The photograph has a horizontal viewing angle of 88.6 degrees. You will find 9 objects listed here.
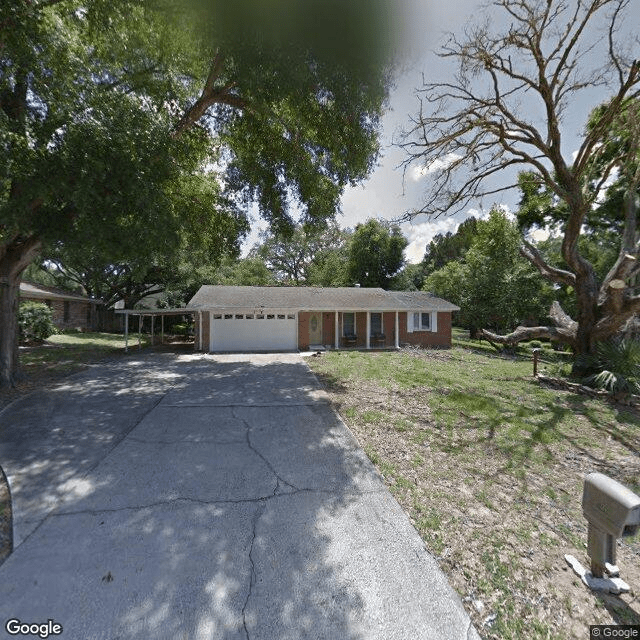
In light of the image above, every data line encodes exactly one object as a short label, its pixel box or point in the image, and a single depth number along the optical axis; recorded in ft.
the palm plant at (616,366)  27.14
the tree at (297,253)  118.73
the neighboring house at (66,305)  67.86
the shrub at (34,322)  52.60
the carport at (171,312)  49.01
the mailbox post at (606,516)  7.36
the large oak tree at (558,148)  29.07
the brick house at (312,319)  51.75
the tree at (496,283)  63.52
